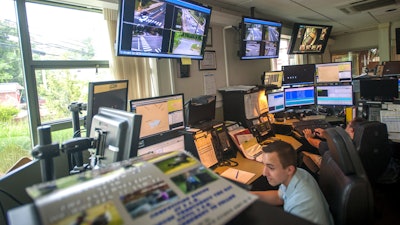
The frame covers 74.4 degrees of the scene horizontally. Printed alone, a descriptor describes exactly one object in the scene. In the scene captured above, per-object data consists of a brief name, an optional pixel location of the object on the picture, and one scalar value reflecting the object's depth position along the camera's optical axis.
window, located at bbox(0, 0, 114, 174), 1.92
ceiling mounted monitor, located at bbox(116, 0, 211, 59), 1.86
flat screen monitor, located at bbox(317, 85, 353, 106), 3.64
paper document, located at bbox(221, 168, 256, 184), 1.93
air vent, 4.15
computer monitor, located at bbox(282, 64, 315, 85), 3.93
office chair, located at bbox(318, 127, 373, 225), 1.24
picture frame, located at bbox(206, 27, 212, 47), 3.05
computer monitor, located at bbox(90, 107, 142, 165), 0.81
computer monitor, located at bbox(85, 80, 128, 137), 1.47
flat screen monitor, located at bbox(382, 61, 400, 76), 4.04
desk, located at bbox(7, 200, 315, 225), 0.66
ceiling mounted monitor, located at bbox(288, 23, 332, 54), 4.30
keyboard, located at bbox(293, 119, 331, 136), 3.12
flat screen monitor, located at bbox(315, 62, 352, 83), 3.69
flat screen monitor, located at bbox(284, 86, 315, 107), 3.77
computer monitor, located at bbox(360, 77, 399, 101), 2.93
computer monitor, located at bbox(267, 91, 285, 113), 3.38
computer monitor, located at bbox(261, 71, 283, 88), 3.75
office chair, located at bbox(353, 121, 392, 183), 2.07
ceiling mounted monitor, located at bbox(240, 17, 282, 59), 3.21
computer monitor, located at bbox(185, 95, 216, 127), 2.25
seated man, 1.30
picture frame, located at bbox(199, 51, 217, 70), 2.99
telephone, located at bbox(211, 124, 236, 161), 2.29
